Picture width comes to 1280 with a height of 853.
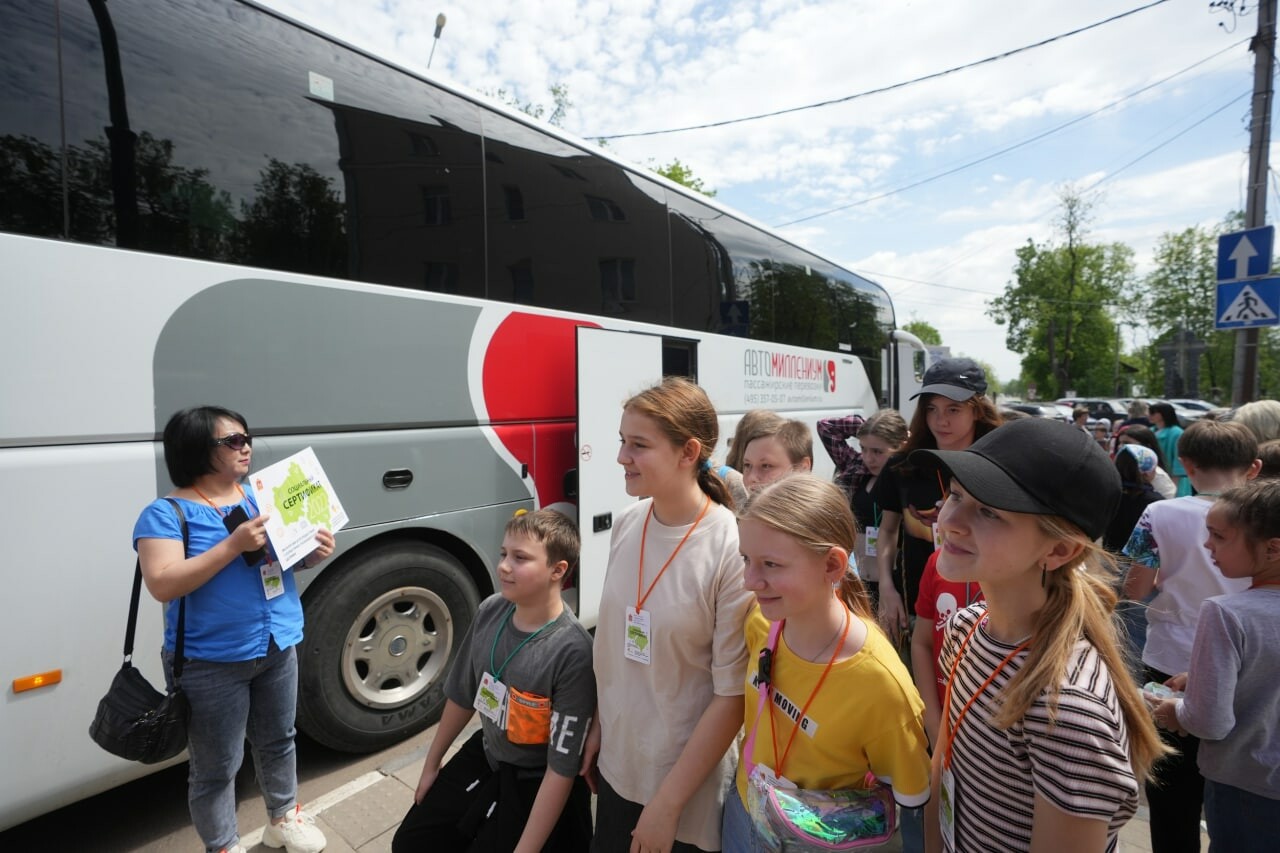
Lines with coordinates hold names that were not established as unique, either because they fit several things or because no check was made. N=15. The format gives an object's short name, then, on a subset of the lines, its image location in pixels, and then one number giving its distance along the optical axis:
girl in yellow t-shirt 1.45
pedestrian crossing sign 5.78
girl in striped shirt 1.13
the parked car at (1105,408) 23.75
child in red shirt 2.21
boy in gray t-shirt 1.92
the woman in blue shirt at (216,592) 2.28
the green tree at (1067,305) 42.41
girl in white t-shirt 1.69
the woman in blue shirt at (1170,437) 6.55
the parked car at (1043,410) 23.58
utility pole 8.09
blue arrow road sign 5.88
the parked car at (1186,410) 20.10
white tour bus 2.37
